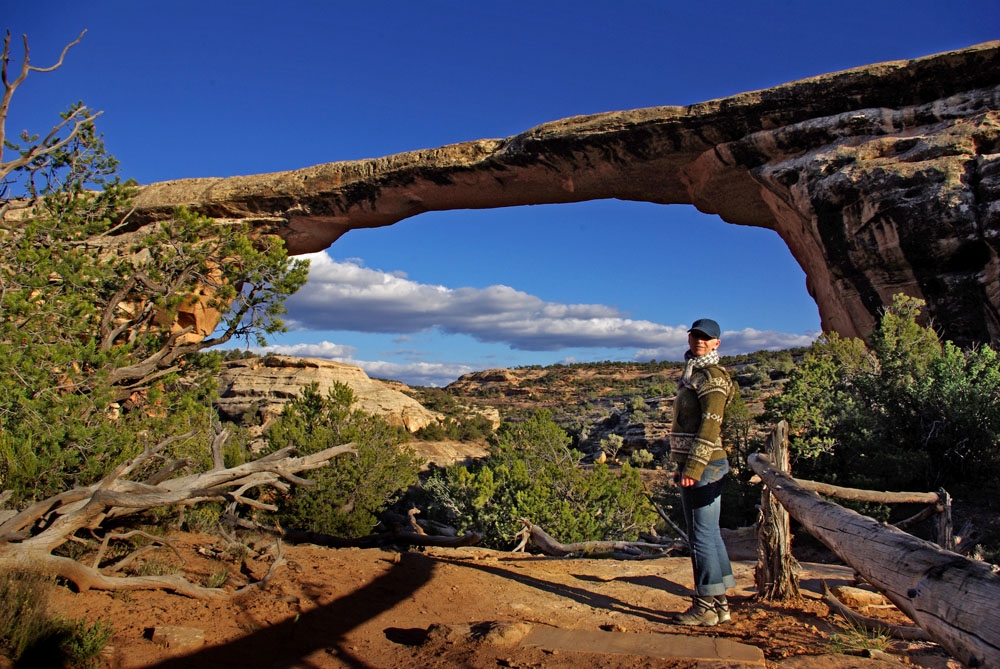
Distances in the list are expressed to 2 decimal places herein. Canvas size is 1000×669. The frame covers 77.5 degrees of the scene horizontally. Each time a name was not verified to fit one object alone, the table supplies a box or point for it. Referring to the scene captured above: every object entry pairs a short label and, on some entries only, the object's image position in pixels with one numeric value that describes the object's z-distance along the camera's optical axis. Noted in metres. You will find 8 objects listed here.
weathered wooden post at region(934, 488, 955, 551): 4.56
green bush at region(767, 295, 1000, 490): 8.37
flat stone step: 2.48
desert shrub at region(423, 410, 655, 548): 8.09
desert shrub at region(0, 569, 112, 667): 2.92
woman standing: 3.32
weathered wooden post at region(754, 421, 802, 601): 3.87
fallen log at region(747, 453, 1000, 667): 1.41
